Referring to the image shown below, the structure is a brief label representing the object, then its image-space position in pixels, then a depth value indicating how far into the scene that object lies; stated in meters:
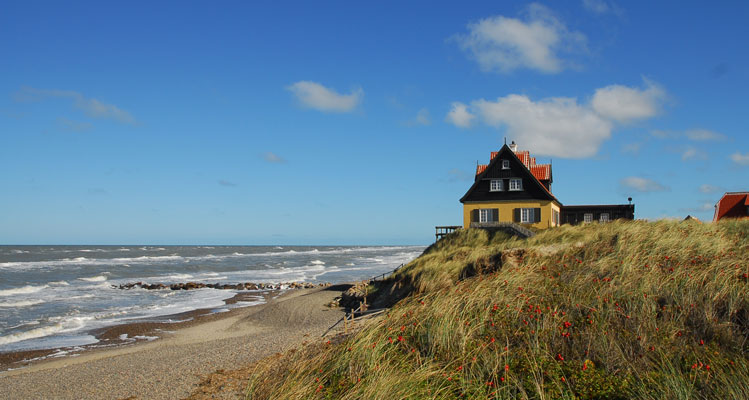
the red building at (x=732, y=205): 39.25
